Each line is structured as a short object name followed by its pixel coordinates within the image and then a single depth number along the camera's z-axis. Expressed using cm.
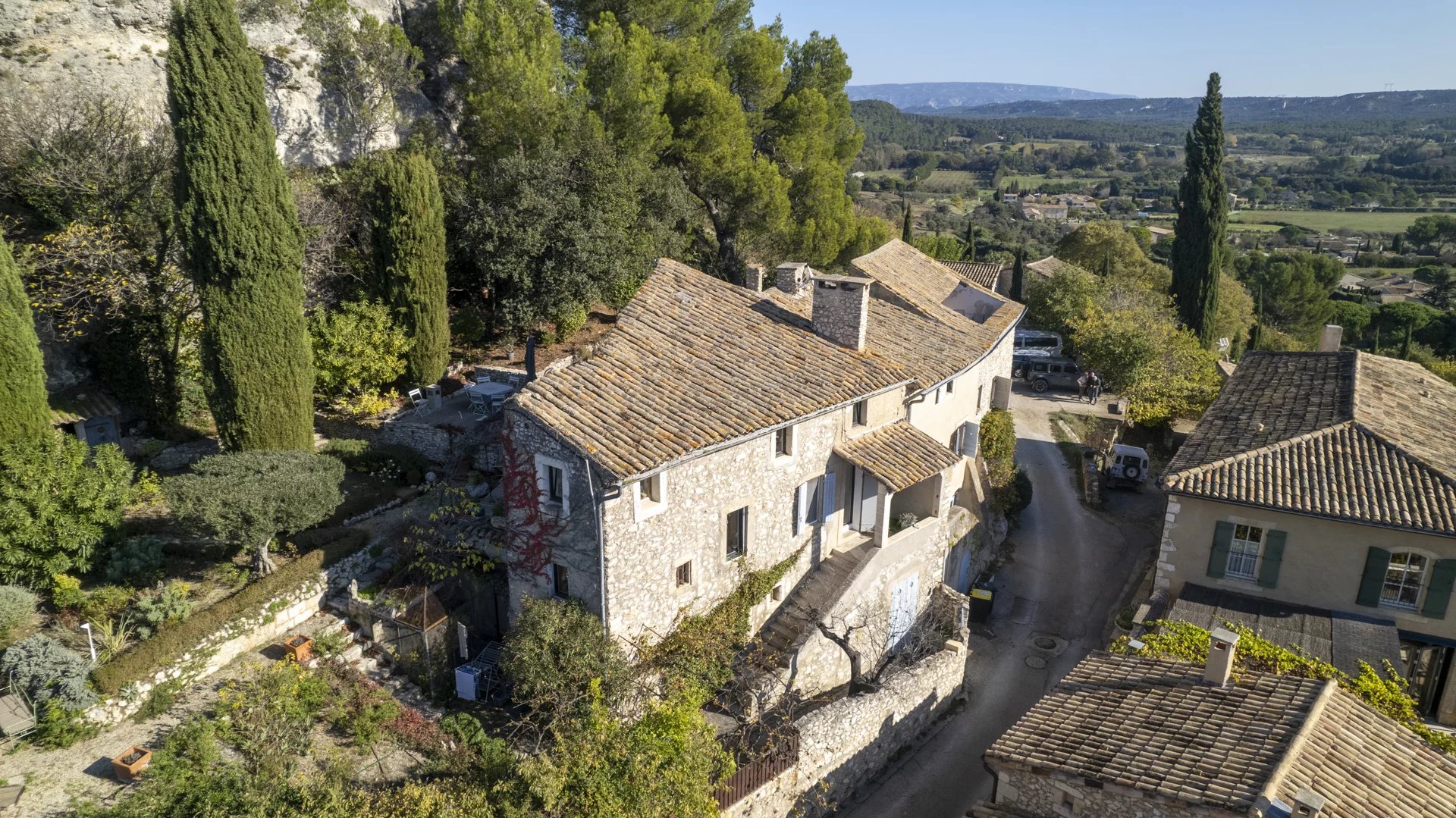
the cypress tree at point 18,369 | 2025
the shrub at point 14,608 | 1772
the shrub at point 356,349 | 2939
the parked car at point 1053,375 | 4928
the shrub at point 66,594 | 1889
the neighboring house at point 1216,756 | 1298
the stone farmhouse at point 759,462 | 1800
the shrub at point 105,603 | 1884
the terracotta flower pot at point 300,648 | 1895
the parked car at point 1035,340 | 5259
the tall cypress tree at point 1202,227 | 5309
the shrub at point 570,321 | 3416
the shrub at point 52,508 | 1844
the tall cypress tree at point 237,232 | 2222
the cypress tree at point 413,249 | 3077
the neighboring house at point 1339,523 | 2017
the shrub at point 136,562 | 1973
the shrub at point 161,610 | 1847
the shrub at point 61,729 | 1623
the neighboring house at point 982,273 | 4897
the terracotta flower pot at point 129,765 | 1542
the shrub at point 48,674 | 1652
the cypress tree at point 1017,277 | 6188
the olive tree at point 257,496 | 1912
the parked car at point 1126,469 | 3684
